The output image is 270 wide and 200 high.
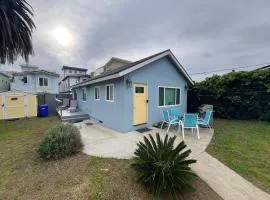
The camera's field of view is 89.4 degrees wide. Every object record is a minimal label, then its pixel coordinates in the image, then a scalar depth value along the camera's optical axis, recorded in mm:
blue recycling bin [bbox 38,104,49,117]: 12430
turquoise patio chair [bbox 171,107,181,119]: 7605
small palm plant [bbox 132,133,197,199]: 2504
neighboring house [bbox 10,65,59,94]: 19922
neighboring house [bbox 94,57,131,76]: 19556
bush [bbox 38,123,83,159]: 4023
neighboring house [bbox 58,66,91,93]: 27758
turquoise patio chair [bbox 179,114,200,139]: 5902
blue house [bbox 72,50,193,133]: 6566
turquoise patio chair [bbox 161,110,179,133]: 6753
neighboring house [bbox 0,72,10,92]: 19844
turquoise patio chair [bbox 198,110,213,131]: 6536
